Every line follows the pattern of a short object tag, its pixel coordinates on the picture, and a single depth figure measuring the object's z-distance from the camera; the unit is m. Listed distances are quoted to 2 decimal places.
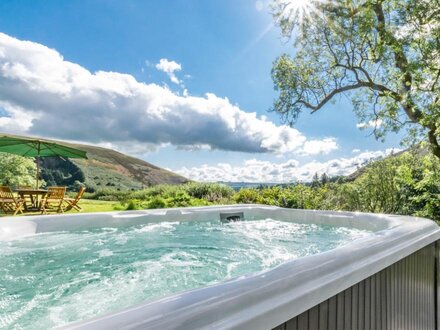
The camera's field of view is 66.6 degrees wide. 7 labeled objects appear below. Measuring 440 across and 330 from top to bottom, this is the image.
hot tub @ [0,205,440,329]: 0.79
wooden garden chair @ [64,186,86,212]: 7.12
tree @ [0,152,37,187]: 10.51
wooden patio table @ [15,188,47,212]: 6.31
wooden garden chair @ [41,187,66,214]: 6.42
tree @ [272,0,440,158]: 6.11
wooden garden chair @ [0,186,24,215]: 6.32
